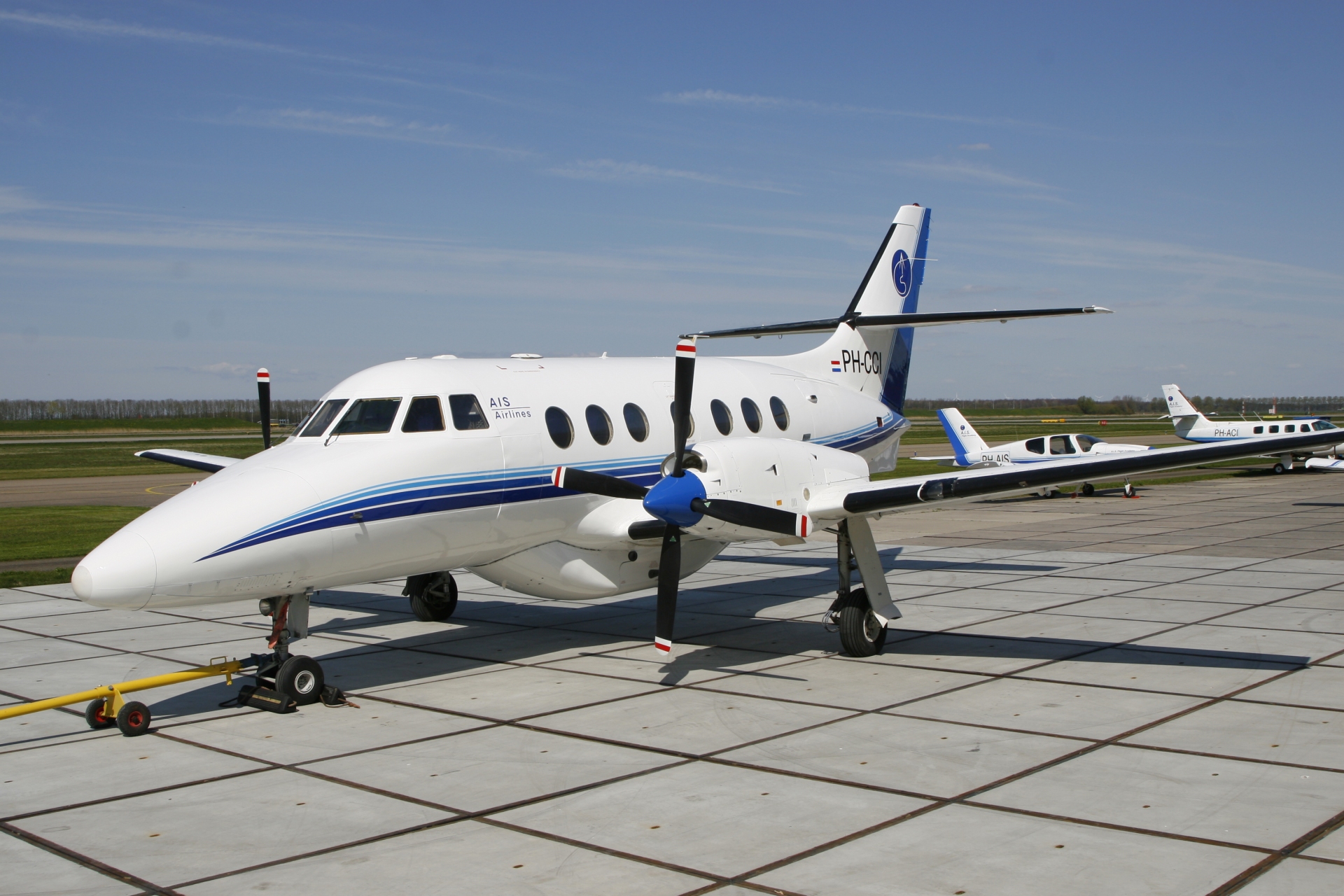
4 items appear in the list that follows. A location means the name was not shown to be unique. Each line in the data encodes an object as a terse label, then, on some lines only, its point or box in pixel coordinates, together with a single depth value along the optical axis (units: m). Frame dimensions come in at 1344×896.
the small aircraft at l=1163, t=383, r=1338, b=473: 46.91
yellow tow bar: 9.24
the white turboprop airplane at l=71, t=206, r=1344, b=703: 9.55
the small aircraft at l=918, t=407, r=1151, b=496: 35.91
